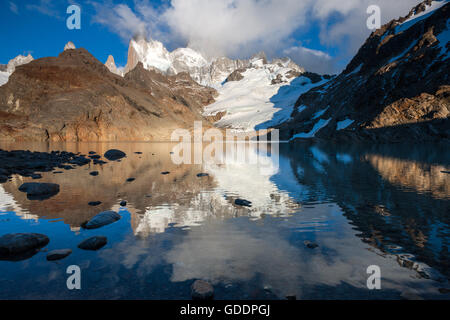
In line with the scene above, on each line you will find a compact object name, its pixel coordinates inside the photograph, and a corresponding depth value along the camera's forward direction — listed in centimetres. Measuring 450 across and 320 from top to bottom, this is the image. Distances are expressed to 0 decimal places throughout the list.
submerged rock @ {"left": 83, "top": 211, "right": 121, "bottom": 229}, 636
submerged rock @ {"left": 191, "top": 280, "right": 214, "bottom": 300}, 353
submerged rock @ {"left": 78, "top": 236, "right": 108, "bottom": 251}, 511
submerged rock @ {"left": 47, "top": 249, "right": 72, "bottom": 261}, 460
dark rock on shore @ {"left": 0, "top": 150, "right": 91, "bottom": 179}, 1520
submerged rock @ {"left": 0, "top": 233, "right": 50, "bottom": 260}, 475
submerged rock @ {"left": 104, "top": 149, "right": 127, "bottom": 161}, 2677
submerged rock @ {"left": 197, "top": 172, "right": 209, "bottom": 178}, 1523
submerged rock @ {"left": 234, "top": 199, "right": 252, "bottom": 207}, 880
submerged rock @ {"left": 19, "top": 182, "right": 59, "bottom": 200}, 945
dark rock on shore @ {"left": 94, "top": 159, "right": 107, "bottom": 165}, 2156
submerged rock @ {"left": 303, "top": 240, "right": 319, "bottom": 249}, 523
